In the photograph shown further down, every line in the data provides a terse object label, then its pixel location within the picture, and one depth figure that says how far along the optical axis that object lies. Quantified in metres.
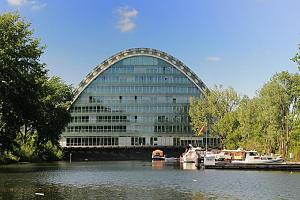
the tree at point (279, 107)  102.31
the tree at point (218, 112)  136.48
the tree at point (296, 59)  75.38
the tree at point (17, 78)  71.50
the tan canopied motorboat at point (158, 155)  156.88
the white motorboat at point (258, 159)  91.94
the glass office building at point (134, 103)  186.00
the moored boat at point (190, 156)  124.76
